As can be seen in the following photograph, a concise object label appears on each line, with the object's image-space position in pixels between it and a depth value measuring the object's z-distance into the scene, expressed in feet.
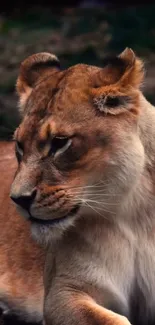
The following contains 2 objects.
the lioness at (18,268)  24.80
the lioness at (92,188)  20.47
